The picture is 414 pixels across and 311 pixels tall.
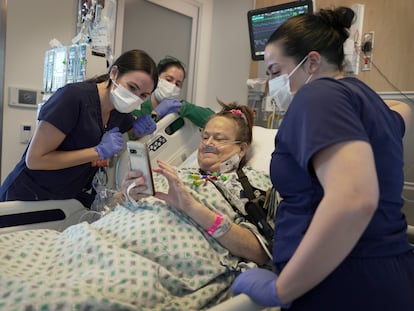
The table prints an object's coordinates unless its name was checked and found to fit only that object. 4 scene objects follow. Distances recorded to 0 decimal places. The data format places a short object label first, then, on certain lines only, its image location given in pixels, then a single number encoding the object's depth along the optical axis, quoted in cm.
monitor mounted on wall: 213
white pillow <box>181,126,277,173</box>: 185
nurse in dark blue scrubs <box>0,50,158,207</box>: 170
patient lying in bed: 88
